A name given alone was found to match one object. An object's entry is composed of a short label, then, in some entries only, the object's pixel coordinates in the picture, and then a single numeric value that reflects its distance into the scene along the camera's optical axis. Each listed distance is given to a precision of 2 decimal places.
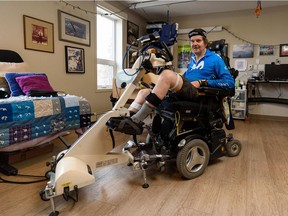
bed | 1.60
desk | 4.13
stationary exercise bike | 1.18
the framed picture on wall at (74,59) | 3.08
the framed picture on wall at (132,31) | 4.41
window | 3.90
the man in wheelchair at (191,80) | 1.42
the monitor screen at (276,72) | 4.01
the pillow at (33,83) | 2.06
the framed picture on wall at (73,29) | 2.95
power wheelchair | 1.52
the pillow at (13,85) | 2.04
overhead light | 3.93
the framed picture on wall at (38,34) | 2.52
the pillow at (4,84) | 2.07
